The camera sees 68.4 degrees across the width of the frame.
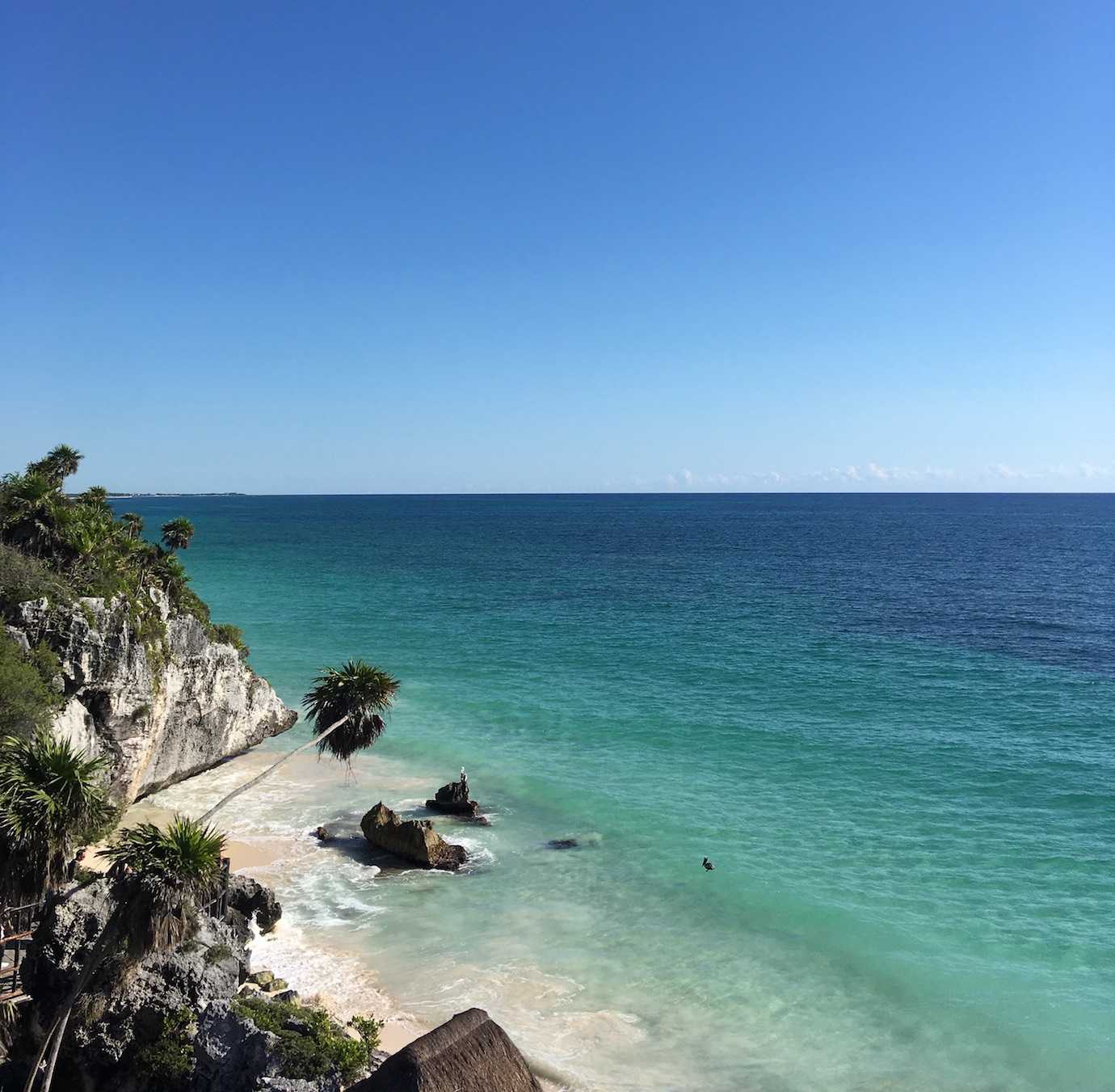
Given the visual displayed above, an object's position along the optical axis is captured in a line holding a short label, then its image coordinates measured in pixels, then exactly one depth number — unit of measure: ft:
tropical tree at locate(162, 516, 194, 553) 152.76
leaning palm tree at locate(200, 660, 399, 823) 89.92
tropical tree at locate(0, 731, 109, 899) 54.70
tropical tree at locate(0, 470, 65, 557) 117.70
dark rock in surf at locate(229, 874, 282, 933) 86.38
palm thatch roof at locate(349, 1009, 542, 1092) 46.34
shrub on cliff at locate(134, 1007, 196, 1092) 58.08
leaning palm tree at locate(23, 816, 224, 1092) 51.29
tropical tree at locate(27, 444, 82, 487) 173.27
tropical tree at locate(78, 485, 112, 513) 152.25
